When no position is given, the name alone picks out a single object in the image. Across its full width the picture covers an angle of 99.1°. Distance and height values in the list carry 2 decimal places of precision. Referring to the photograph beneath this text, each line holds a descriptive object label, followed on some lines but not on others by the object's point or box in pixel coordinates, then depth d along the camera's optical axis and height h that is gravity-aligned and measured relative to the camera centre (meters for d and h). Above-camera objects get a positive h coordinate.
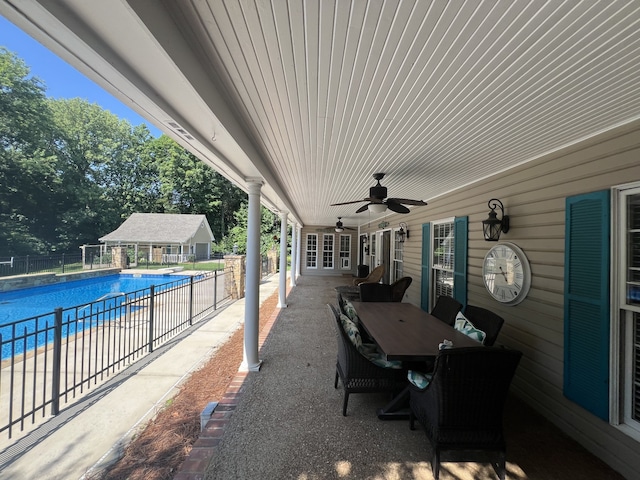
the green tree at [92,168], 22.36 +6.97
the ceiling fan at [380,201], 3.49 +0.56
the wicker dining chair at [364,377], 2.35 -1.16
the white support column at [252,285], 3.21 -0.54
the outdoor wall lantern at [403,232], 6.53 +0.30
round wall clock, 2.86 -0.31
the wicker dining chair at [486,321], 2.59 -0.78
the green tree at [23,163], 18.41 +5.23
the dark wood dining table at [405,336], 2.18 -0.87
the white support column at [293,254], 9.17 -0.43
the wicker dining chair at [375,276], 7.04 -0.85
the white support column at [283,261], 6.17 -0.45
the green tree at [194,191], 27.59 +5.19
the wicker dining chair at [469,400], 1.68 -1.00
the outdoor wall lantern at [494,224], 3.17 +0.26
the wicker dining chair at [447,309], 3.25 -0.81
